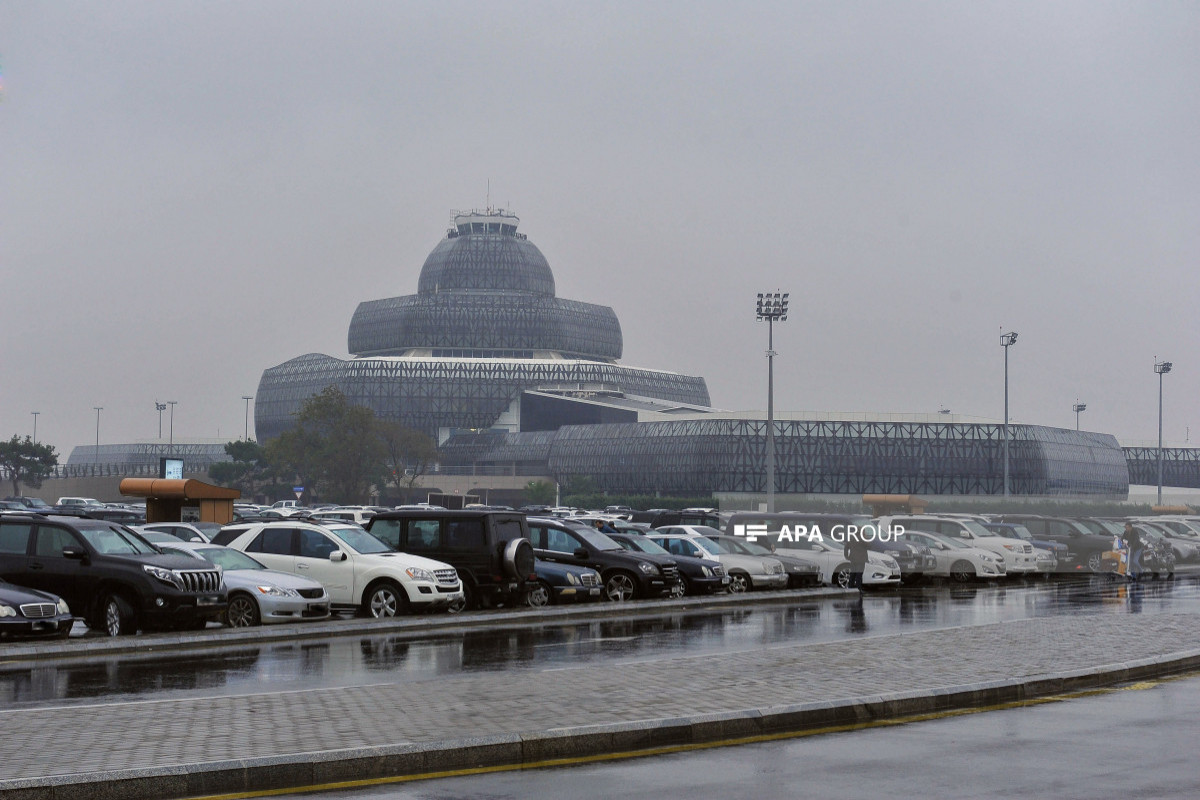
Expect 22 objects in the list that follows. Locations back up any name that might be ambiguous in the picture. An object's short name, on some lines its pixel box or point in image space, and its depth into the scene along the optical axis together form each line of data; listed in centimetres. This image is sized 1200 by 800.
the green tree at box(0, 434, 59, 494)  13825
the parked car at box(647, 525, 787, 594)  3622
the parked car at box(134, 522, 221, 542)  3203
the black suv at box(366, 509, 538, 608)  2864
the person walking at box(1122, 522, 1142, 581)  4507
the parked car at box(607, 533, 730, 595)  3431
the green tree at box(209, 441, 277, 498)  14150
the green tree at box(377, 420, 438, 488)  12888
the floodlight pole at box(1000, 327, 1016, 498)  9281
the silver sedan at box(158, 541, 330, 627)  2481
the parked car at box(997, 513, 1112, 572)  4872
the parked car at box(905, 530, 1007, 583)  4309
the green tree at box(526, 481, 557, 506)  14638
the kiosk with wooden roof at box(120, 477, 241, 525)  3856
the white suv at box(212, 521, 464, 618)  2670
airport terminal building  13625
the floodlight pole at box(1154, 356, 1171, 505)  11018
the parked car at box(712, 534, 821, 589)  3756
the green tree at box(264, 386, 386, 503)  12356
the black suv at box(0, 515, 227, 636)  2278
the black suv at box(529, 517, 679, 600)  3212
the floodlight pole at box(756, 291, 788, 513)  6469
